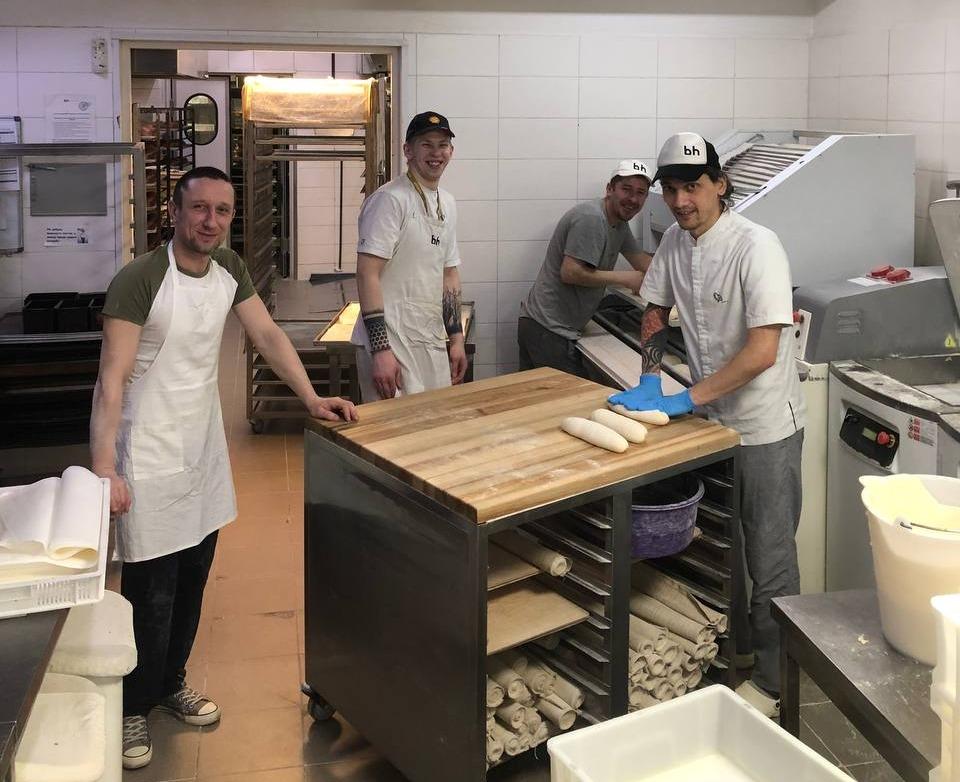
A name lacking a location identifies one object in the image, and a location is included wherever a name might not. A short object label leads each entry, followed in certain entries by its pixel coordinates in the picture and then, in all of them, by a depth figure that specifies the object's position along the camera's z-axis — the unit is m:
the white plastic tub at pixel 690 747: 1.57
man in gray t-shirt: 4.57
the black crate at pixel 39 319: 4.97
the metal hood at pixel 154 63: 9.59
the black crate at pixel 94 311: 5.05
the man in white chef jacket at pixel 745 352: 2.98
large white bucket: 1.69
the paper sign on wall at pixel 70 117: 5.11
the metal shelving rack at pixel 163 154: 9.32
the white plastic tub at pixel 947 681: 1.41
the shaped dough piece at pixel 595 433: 2.67
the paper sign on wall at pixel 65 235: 5.25
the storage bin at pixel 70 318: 5.00
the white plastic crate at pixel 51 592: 1.84
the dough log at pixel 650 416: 2.86
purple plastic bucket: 2.73
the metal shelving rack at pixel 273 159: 6.10
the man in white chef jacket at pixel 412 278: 3.76
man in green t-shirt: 2.79
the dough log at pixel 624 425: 2.74
